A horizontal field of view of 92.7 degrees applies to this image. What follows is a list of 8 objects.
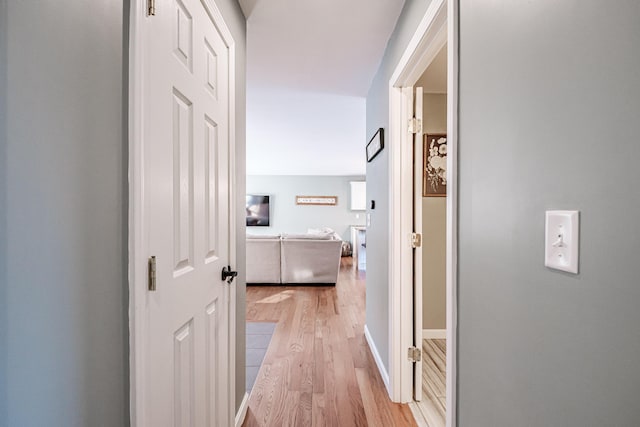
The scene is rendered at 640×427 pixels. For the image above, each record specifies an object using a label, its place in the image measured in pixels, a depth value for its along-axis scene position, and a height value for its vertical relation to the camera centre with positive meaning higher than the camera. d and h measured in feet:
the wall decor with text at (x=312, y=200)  29.53 +0.94
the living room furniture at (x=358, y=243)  26.05 -2.95
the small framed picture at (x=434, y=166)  9.77 +1.43
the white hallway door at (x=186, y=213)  2.81 -0.04
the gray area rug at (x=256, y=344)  7.42 -4.01
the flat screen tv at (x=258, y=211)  29.14 -0.14
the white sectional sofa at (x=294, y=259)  16.74 -2.72
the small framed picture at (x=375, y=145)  7.36 +1.72
